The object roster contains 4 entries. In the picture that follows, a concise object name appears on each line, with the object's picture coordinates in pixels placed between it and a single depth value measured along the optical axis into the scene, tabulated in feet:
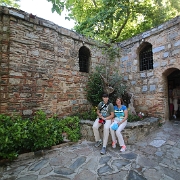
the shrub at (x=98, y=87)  17.89
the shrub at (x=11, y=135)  9.70
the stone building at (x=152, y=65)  15.94
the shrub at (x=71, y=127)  13.69
